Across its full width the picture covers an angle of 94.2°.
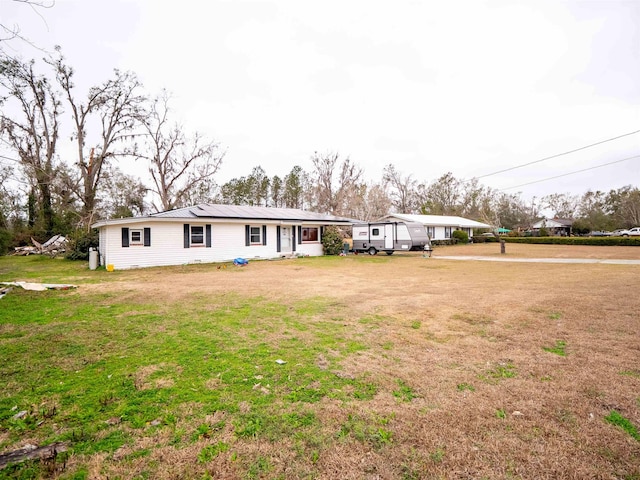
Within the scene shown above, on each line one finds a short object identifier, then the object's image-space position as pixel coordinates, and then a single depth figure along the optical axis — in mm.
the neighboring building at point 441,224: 36031
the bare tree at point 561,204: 60812
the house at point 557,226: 52469
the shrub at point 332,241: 22828
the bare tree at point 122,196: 30064
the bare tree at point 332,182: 39438
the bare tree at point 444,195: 49062
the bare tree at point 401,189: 48781
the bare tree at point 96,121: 25031
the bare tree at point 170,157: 28484
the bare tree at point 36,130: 23750
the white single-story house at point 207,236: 15055
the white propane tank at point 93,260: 15008
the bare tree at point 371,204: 43000
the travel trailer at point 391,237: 21250
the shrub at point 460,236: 38156
